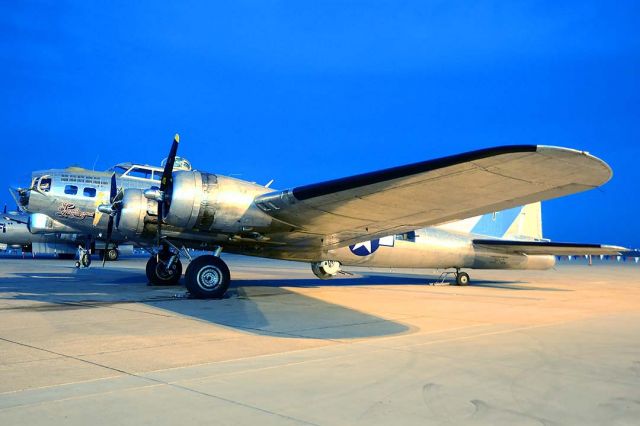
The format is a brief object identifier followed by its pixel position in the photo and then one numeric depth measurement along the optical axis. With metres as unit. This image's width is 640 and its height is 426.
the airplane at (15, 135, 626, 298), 7.56
